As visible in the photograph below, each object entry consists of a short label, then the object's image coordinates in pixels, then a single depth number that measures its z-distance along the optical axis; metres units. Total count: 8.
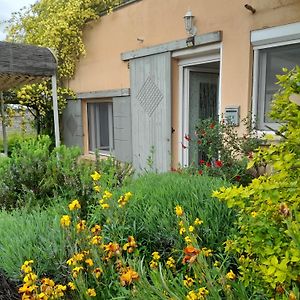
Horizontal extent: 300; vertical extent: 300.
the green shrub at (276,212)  1.25
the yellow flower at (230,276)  1.60
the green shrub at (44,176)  3.45
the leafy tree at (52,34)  7.73
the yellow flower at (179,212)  1.70
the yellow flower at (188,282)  1.60
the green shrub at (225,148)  4.16
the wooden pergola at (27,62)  4.88
